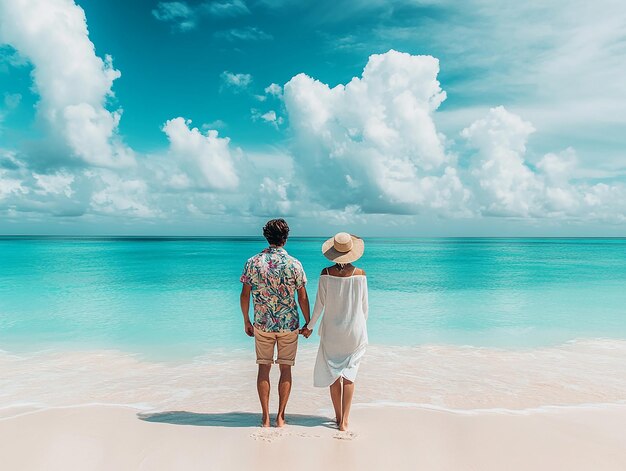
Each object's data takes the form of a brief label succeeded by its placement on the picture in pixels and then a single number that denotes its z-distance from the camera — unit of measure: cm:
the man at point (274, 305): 422
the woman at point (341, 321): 418
